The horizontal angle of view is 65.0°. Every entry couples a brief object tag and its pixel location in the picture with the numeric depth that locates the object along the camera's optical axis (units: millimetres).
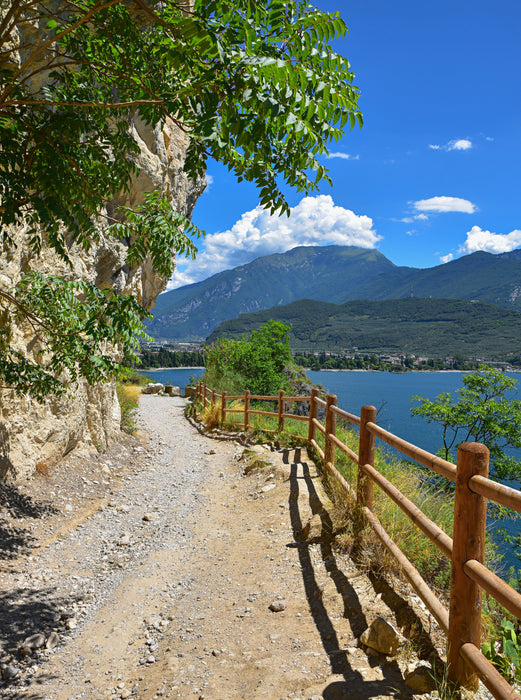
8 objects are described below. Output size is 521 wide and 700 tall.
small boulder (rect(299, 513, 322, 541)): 4637
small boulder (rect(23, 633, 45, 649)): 3463
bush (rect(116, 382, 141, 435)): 11344
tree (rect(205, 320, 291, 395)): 19016
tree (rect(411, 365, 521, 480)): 15766
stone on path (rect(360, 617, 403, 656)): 2559
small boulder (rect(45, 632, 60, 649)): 3532
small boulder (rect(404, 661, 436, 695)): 2240
